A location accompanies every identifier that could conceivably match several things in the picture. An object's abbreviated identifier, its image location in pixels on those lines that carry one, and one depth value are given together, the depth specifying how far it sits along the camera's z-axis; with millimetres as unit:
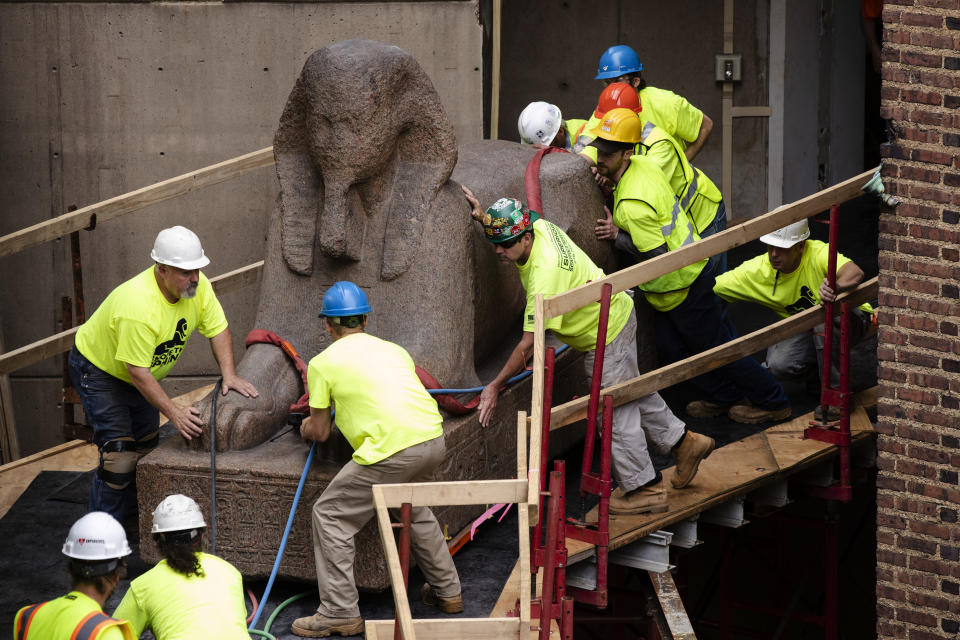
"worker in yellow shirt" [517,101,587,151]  18672
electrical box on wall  27391
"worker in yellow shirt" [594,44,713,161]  19844
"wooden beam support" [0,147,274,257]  18625
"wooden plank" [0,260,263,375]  18656
